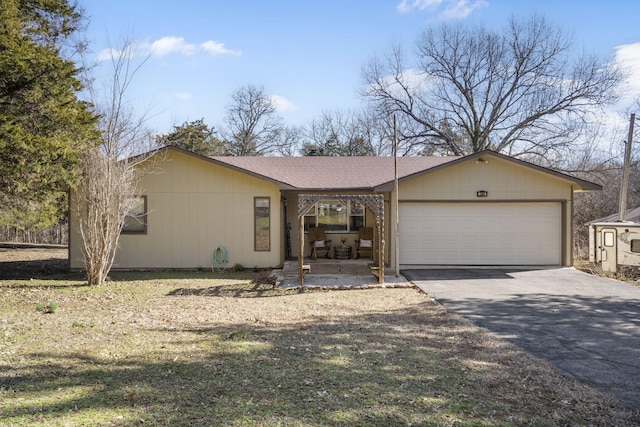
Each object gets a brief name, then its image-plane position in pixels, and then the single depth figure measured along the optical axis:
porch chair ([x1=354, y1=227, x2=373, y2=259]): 15.73
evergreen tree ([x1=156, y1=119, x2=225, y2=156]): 30.56
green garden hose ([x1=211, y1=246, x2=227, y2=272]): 13.62
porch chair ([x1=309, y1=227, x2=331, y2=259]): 15.87
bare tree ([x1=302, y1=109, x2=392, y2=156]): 31.88
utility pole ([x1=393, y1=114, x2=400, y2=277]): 12.05
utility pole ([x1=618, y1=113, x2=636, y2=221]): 14.62
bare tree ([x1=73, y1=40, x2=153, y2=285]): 10.71
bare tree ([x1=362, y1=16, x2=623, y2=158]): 26.98
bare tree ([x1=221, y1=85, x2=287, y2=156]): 35.22
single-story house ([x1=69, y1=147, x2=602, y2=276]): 13.47
